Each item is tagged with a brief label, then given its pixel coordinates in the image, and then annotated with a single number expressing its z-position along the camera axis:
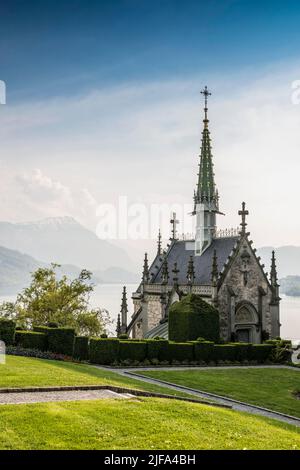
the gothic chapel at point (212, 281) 50.22
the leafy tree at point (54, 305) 53.72
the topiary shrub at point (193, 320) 43.69
